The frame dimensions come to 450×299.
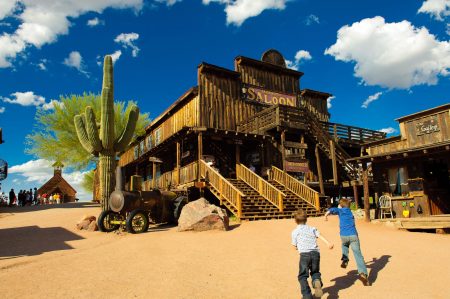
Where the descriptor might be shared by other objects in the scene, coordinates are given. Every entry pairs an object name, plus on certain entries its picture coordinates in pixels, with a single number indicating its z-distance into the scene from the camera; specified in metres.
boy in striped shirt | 4.70
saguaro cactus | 14.78
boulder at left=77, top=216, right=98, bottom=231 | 12.70
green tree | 30.00
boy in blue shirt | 5.81
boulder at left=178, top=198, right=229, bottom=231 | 11.22
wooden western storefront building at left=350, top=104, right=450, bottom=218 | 13.08
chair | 13.79
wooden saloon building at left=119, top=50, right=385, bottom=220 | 15.78
